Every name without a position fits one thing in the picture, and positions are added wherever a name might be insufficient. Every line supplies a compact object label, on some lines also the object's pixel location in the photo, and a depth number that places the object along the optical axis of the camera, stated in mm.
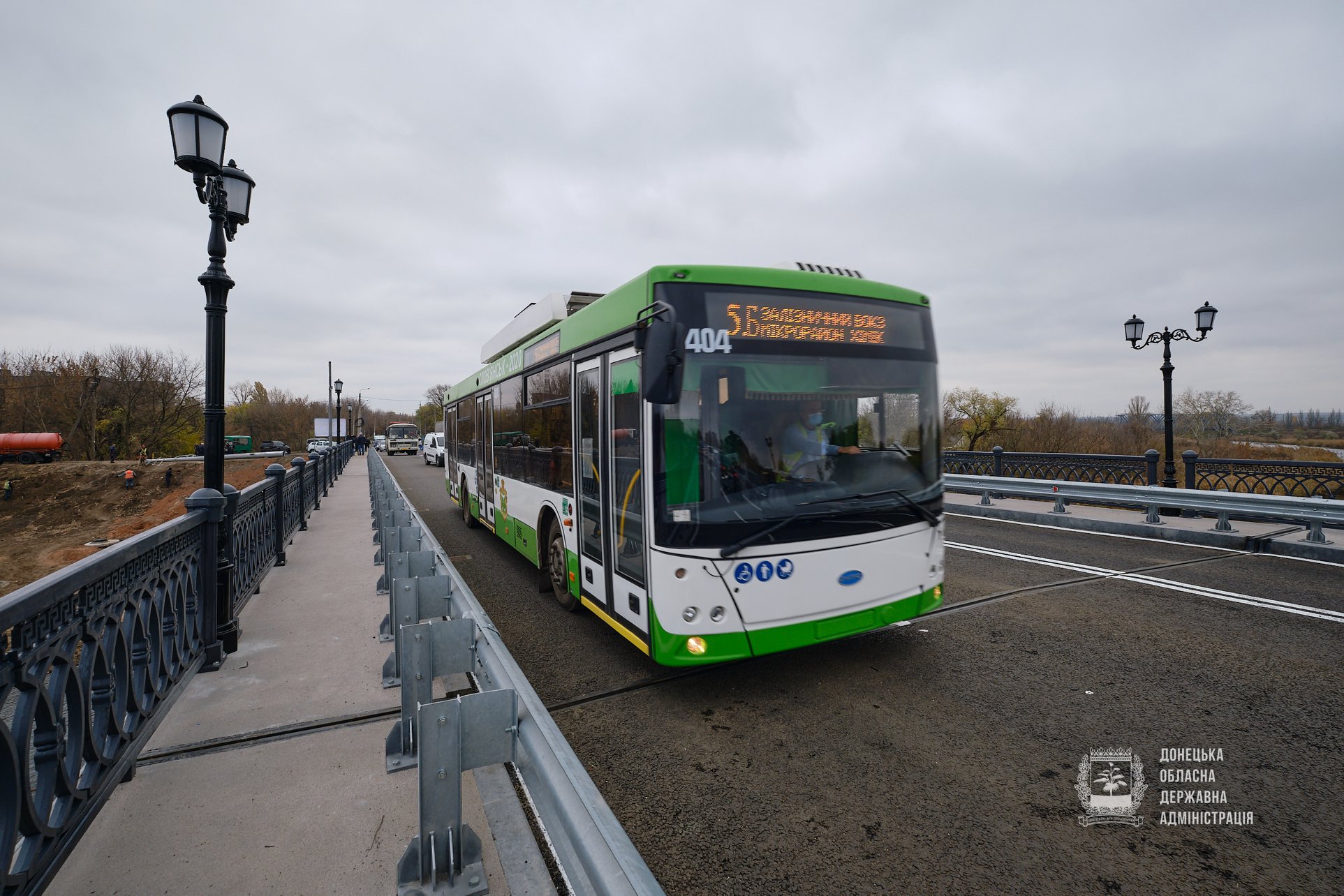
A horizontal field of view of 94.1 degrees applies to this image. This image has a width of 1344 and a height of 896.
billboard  63688
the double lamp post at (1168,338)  14047
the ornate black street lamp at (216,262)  4961
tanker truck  38500
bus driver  4406
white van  38562
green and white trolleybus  4184
